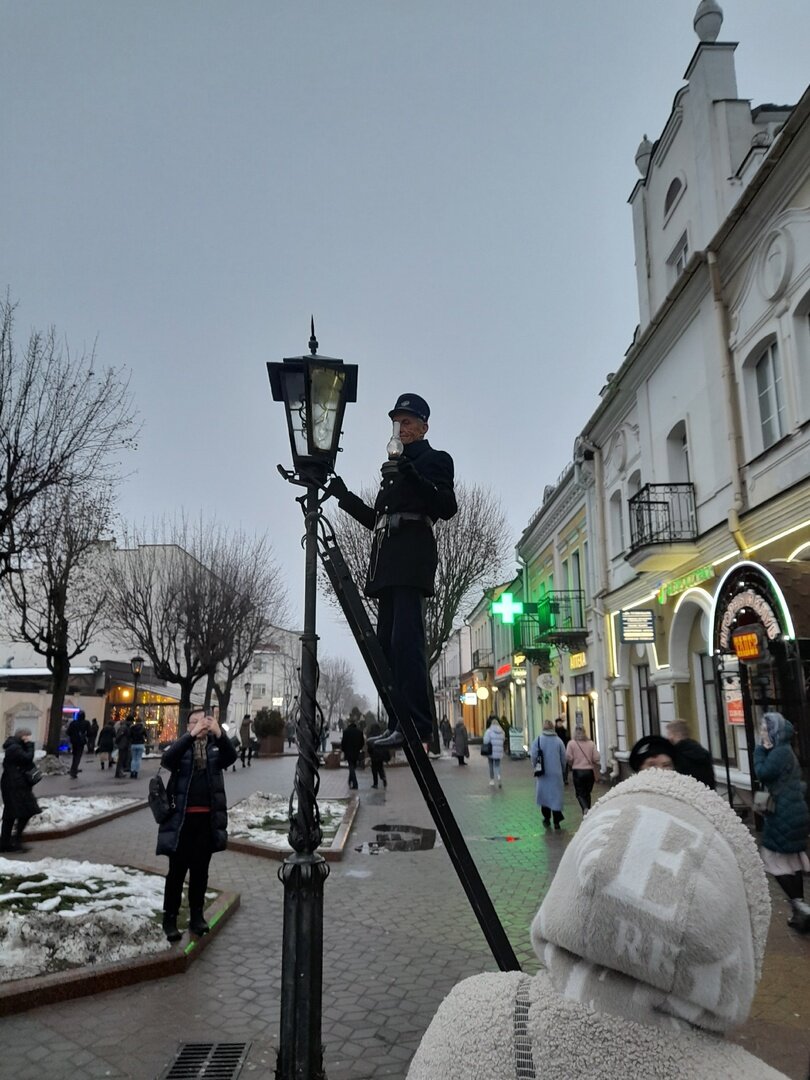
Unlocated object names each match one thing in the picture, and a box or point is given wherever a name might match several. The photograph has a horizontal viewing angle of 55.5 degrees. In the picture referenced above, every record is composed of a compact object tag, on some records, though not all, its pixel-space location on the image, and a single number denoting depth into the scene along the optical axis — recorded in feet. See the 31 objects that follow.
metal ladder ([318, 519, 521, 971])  9.11
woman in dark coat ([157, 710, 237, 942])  20.93
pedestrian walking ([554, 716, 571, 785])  58.50
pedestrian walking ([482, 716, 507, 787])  63.41
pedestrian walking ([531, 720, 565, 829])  41.78
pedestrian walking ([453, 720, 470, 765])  91.66
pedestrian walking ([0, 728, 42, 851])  34.58
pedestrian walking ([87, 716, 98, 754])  114.83
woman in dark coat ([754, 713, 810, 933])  22.84
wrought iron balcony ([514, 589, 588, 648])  78.33
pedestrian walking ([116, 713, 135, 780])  74.54
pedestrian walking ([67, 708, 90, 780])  74.23
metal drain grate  13.88
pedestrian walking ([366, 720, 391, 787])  67.09
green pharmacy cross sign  55.31
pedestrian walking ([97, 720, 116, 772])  84.17
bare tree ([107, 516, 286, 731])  90.99
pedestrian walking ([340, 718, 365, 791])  67.41
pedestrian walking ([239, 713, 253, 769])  94.20
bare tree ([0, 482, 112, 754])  39.52
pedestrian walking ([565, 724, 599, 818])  43.19
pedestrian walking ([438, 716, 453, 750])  130.93
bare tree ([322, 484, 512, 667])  85.51
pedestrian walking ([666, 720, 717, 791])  17.29
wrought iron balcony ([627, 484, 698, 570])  48.44
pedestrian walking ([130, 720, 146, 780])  74.28
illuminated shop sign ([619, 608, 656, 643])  54.34
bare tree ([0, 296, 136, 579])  29.40
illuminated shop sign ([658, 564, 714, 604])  47.21
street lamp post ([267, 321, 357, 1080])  11.05
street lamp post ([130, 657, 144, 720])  82.99
